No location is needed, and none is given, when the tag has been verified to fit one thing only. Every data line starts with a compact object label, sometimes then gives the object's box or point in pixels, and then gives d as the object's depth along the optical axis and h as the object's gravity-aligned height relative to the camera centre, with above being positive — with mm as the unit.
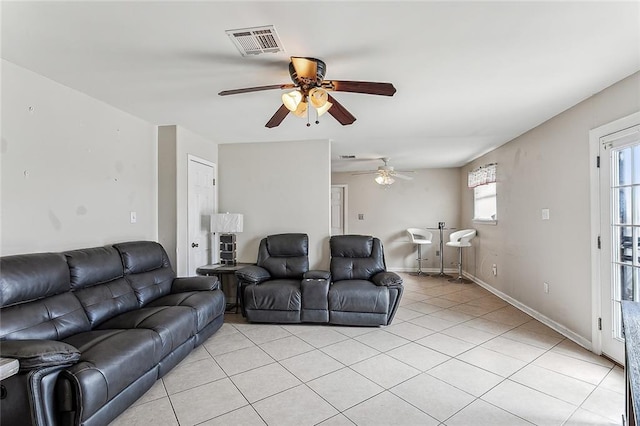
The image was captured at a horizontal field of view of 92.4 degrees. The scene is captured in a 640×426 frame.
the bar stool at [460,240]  6008 -528
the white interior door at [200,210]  4172 +73
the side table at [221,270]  4098 -744
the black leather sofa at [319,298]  3629 -993
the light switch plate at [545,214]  3624 +2
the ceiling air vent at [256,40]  1871 +1122
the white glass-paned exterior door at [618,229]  2525 -133
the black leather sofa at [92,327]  1609 -829
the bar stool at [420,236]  6955 -493
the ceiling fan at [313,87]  2061 +889
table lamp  4336 -196
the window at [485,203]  5412 +220
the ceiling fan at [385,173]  6160 +837
